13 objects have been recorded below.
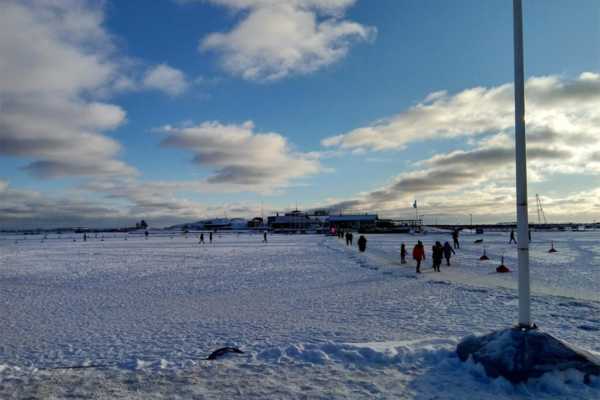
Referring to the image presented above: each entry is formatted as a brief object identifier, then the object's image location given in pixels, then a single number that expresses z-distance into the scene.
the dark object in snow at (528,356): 5.46
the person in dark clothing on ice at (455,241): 39.20
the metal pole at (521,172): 6.12
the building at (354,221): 152.12
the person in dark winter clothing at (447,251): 23.60
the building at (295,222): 160.62
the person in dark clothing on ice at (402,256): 25.05
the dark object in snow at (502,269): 19.72
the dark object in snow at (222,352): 6.94
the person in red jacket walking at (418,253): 20.89
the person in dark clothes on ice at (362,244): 35.31
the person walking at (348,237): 46.46
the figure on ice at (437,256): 20.80
